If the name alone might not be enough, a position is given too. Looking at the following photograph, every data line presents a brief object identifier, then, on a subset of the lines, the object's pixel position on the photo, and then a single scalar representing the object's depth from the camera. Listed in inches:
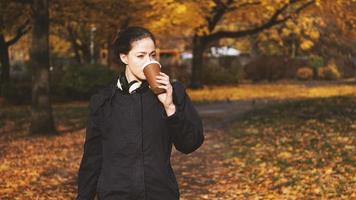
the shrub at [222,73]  1478.8
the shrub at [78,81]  1073.5
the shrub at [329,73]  1838.1
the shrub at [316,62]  1882.9
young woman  119.7
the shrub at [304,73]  1836.9
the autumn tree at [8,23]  677.4
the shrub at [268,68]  1771.7
